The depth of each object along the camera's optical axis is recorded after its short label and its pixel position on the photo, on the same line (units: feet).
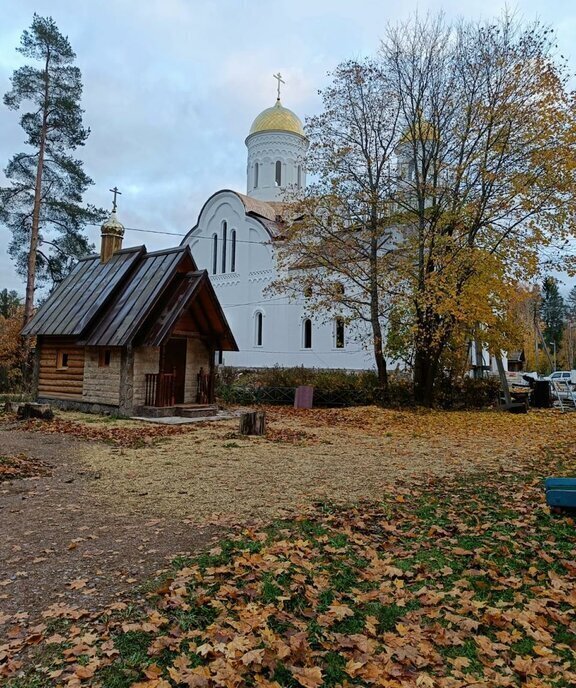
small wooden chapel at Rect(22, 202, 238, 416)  46.21
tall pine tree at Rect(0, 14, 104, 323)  76.84
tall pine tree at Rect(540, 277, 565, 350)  218.18
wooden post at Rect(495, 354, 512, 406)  57.77
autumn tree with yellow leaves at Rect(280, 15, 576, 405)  50.34
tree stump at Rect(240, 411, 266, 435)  36.99
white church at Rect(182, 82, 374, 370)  100.32
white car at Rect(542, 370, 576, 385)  97.22
